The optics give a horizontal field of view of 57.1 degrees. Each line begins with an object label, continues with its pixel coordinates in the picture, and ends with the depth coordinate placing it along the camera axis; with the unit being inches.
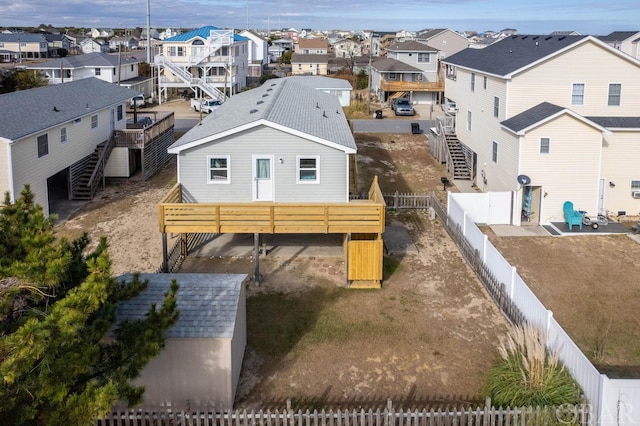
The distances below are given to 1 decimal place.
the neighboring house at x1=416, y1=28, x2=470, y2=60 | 2869.1
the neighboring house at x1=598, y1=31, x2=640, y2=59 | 2436.0
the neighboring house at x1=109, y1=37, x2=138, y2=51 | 5648.6
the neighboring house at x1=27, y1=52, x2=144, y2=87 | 2534.4
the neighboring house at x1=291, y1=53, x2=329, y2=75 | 3673.7
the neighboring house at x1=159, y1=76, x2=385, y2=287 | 812.0
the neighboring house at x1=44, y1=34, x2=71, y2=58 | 5038.1
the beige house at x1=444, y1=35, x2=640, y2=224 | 1059.9
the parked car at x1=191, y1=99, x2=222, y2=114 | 2310.8
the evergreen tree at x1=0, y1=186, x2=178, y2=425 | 334.0
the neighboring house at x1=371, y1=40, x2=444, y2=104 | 2527.1
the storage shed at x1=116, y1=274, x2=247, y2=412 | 515.5
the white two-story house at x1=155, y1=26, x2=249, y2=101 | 2551.7
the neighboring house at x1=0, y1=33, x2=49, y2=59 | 4606.3
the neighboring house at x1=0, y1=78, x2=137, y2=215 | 1005.2
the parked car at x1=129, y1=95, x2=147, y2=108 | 2532.0
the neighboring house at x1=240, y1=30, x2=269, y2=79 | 3838.6
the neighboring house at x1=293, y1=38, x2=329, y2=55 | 4549.7
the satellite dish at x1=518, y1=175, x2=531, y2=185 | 1057.5
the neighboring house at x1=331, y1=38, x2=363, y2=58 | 5658.5
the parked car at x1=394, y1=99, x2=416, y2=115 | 2300.7
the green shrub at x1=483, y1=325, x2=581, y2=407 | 496.1
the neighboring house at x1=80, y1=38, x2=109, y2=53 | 5196.9
